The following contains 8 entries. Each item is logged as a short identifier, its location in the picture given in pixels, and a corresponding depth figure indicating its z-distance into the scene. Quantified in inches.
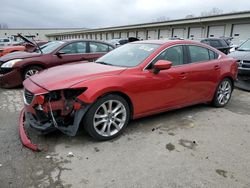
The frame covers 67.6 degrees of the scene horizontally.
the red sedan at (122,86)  103.1
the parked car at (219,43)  455.3
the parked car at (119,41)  585.8
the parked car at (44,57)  208.9
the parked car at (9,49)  365.0
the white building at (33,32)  2209.1
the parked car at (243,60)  215.8
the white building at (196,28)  676.0
